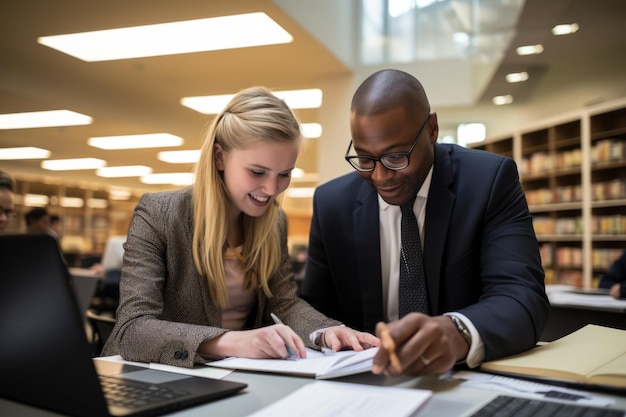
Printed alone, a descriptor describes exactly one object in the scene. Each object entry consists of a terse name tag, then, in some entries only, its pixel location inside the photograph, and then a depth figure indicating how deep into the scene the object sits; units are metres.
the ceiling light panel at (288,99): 7.56
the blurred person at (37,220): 6.91
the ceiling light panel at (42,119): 8.16
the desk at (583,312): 2.84
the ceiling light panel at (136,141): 9.90
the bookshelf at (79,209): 13.15
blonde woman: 1.34
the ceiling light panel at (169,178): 14.80
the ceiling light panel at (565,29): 6.30
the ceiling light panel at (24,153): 10.67
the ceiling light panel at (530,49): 6.99
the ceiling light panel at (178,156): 11.52
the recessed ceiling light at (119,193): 16.19
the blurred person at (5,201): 3.18
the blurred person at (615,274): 4.07
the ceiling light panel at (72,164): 12.06
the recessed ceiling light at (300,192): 19.44
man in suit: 1.36
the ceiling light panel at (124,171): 13.24
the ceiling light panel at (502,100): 9.00
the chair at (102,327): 1.99
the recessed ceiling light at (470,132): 9.35
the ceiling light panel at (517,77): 7.98
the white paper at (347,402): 0.83
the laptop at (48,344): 0.79
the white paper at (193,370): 1.15
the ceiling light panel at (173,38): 5.32
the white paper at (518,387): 0.92
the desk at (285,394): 0.88
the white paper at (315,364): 1.09
